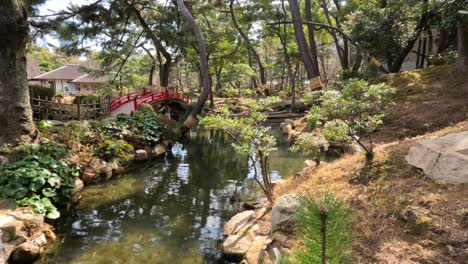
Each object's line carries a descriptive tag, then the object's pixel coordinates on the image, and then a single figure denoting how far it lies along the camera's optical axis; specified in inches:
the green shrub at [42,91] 491.4
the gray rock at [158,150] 429.9
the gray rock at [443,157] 137.0
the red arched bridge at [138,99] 561.3
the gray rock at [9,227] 171.5
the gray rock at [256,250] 157.8
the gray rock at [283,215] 160.2
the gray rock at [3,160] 250.7
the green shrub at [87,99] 537.5
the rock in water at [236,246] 170.9
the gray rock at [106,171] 323.3
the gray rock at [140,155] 393.7
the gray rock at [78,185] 278.3
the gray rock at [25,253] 169.5
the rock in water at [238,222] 197.5
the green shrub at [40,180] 209.6
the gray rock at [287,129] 538.6
